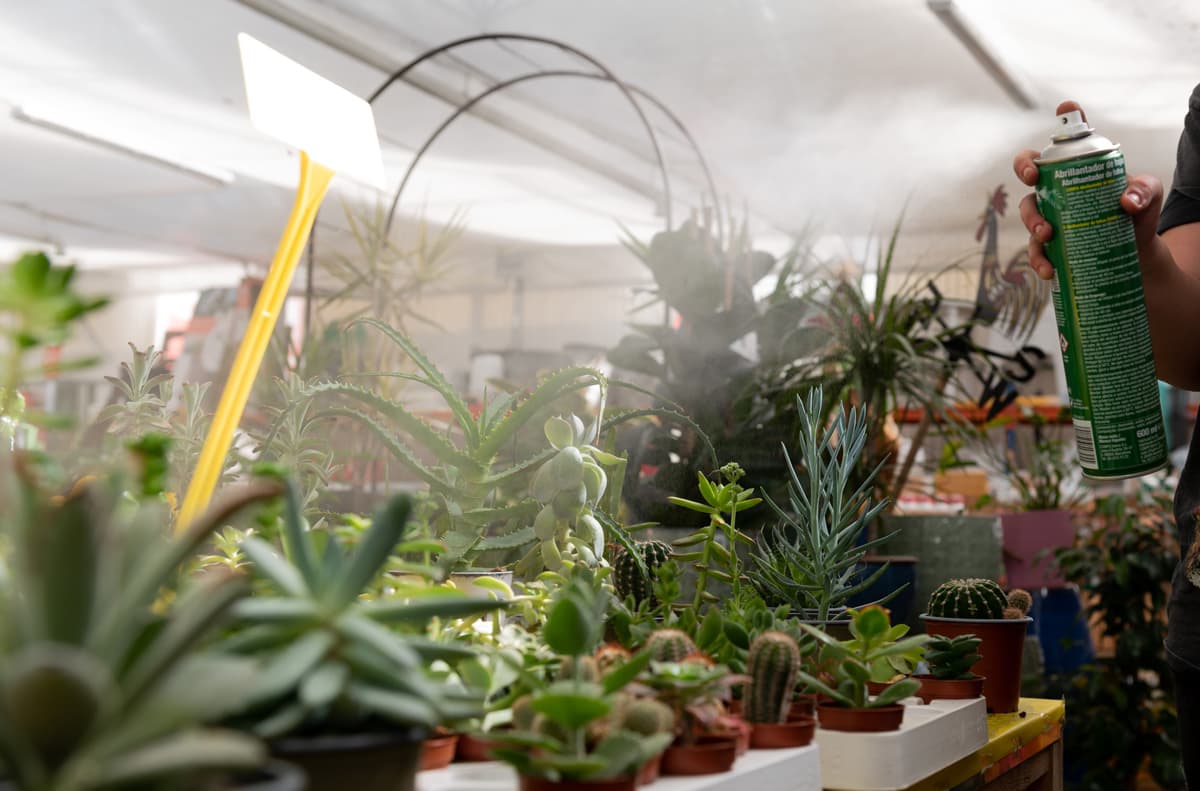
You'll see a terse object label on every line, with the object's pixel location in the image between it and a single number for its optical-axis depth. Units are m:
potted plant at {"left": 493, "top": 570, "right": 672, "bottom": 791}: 0.47
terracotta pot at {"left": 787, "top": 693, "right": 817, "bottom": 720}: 0.69
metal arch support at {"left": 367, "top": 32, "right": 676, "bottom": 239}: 2.02
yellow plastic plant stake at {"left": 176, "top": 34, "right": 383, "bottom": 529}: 0.70
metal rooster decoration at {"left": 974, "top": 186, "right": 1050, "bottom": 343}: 2.61
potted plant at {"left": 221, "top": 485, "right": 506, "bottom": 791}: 0.40
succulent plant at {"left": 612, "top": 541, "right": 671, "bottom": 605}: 0.90
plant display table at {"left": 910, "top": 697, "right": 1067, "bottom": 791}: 0.80
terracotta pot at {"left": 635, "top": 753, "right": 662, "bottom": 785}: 0.54
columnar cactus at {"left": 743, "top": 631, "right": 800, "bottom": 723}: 0.64
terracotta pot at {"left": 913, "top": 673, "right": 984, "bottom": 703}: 0.85
